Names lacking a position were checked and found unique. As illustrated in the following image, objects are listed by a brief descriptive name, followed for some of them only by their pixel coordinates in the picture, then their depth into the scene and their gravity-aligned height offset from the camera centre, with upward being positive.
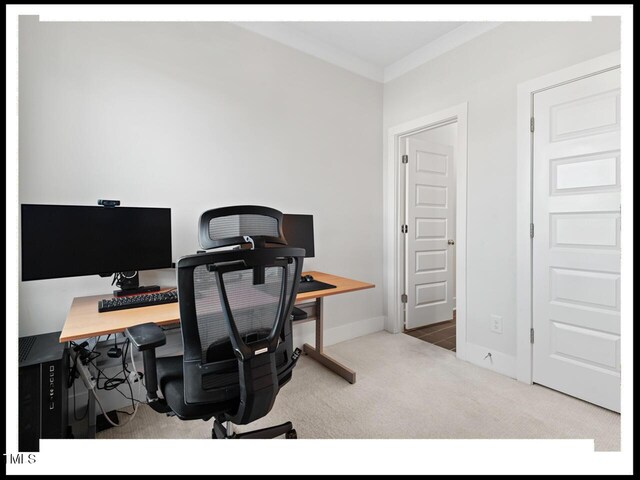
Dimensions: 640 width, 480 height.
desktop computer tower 1.35 -0.72
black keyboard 1.60 -0.35
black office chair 1.11 -0.35
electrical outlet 2.45 -0.69
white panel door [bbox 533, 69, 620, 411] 1.89 -0.01
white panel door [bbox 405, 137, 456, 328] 3.35 +0.06
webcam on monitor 1.82 +0.20
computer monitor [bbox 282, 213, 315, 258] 2.46 +0.05
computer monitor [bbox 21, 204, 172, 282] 1.56 -0.02
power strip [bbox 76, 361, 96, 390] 1.64 -0.76
